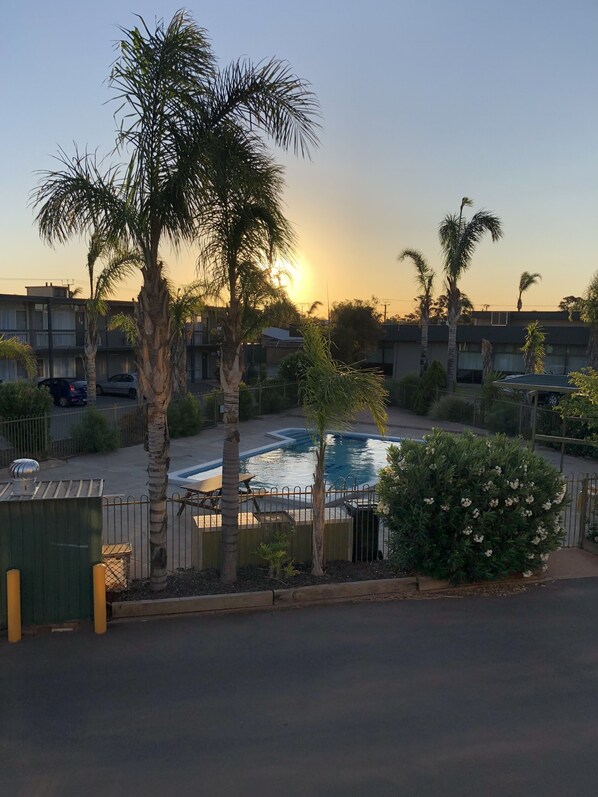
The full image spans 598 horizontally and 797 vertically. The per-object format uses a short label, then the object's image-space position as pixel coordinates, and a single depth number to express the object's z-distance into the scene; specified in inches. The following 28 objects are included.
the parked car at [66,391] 1219.9
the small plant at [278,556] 337.4
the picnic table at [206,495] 481.1
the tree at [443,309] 1611.5
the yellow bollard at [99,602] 286.8
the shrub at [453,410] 1039.0
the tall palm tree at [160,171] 301.6
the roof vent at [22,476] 298.5
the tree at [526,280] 1855.3
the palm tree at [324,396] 335.3
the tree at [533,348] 1063.6
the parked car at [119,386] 1398.9
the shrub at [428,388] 1128.8
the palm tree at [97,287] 336.2
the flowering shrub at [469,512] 338.0
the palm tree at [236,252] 320.2
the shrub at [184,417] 860.6
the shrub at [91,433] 724.7
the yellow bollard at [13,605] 278.1
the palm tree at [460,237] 1134.4
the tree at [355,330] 1400.1
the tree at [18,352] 712.4
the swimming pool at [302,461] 713.0
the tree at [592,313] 958.4
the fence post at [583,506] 411.2
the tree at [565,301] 2570.9
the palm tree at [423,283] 1315.2
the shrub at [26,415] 652.1
